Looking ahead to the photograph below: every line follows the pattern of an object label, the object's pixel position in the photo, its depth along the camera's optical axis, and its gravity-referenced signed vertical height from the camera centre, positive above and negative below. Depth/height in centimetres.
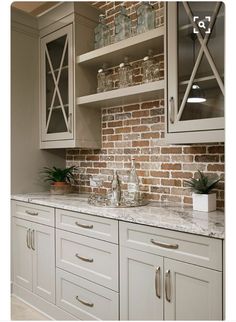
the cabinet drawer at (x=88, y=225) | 190 -43
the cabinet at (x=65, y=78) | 271 +79
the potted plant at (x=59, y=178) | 294 -16
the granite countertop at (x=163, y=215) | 148 -32
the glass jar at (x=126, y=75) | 250 +72
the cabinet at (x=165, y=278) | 144 -61
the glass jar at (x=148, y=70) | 232 +71
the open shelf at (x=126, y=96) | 211 +51
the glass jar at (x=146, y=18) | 232 +112
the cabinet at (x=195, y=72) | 173 +54
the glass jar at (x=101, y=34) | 272 +116
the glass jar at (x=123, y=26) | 250 +113
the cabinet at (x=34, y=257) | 243 -83
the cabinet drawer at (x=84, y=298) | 192 -95
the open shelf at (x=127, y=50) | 214 +88
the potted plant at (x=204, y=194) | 187 -20
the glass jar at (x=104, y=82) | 268 +72
